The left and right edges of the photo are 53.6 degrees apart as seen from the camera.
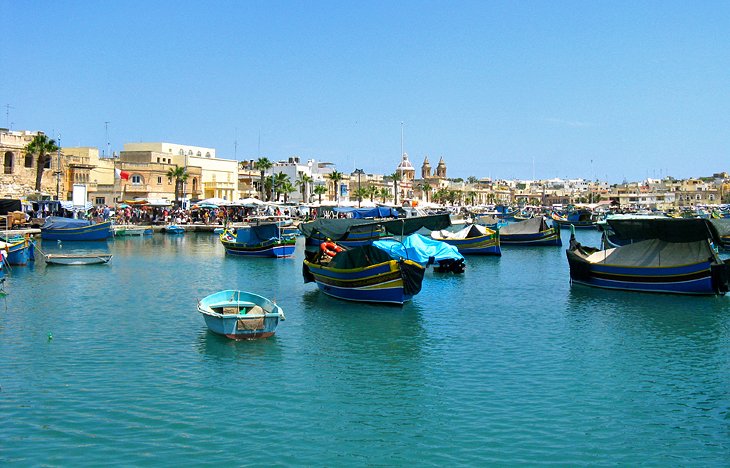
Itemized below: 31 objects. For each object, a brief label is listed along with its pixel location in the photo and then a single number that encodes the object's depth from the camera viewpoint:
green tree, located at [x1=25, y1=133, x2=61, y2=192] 73.31
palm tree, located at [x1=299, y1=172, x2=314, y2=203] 120.06
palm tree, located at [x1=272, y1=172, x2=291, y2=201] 114.12
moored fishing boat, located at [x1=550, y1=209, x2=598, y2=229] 107.32
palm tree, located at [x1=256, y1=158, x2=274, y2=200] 106.56
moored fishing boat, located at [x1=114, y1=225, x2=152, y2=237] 76.12
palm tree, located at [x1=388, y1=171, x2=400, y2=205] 154.10
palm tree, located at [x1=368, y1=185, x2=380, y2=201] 146.38
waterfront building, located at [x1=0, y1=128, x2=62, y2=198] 72.31
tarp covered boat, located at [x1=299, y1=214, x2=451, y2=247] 35.12
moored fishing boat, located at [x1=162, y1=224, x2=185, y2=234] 82.25
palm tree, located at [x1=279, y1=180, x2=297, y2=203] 113.94
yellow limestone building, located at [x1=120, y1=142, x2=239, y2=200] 99.01
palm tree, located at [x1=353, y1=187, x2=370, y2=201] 142.60
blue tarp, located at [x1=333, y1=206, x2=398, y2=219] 91.31
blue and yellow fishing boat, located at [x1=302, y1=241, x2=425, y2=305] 29.89
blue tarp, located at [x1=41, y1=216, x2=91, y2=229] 64.69
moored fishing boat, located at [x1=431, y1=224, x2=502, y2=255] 57.97
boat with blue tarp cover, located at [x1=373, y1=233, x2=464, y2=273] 44.52
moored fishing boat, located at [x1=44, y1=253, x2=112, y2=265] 46.84
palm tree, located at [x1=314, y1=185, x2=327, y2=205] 121.88
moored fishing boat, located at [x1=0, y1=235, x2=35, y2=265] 44.81
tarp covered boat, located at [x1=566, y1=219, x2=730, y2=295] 32.91
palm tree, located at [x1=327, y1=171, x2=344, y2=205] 126.06
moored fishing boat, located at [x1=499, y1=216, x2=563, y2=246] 70.31
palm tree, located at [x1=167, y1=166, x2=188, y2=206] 92.50
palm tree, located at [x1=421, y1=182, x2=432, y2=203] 180.07
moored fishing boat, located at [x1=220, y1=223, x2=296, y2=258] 56.81
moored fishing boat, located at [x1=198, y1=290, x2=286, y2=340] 23.66
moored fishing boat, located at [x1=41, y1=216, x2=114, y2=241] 64.75
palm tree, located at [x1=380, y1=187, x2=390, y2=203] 151.88
